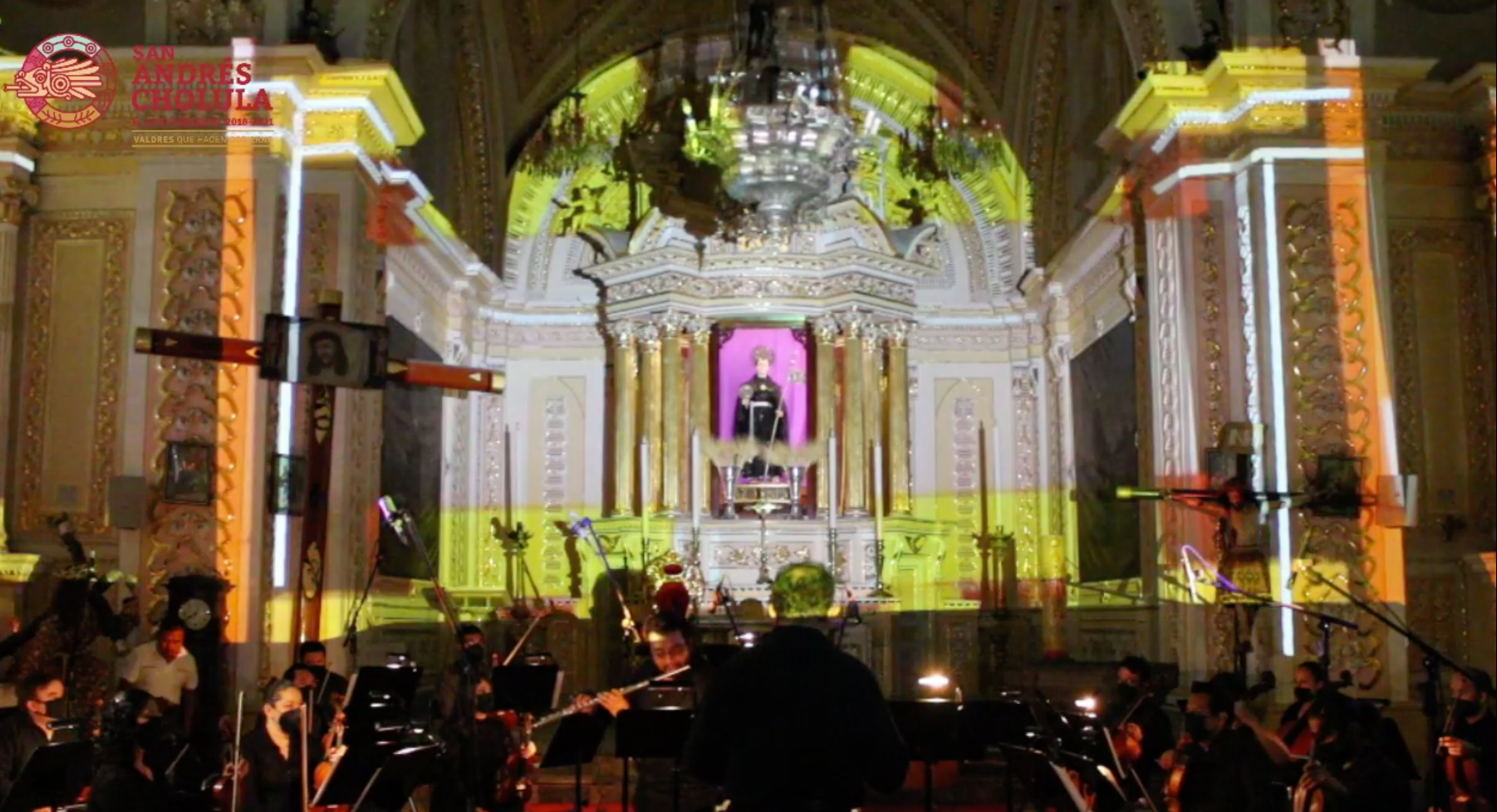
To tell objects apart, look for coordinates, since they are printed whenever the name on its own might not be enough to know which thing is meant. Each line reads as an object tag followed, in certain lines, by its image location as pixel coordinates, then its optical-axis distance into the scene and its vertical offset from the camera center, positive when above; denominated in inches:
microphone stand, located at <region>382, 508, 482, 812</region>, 295.1 -28.0
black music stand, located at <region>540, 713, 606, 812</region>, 300.4 -34.5
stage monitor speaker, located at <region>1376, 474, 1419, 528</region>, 425.1 +13.7
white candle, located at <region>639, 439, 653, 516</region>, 642.2 +31.2
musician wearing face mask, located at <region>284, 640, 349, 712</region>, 340.8 -26.3
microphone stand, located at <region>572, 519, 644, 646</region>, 396.6 -17.9
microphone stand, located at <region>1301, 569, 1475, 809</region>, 276.4 -25.1
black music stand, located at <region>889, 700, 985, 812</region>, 290.5 -31.1
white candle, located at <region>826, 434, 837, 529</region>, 638.5 +29.4
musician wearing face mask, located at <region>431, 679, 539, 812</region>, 323.9 -40.6
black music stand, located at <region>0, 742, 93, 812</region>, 257.6 -35.2
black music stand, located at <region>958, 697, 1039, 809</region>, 301.6 -31.9
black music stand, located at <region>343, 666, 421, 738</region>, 295.6 -27.8
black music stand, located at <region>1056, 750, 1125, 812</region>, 249.8 -35.2
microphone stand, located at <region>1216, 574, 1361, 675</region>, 373.2 -17.9
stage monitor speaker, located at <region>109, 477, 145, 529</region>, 428.5 +15.3
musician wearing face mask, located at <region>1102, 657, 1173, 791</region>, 354.0 -38.9
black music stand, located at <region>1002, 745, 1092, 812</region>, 240.4 -36.2
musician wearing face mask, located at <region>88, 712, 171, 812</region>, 263.7 -35.7
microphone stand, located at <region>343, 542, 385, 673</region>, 380.7 -19.5
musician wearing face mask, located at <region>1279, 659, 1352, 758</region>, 348.2 -32.8
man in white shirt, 386.3 -26.6
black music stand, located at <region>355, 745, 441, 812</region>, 270.4 -37.5
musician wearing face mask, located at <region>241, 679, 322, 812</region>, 294.5 -36.4
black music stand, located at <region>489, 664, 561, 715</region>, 333.7 -26.7
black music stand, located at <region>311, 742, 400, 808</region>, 271.3 -35.9
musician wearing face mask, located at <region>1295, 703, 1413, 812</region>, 279.4 -39.1
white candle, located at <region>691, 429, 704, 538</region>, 639.8 +30.7
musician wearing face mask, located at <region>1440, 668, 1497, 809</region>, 326.3 -35.5
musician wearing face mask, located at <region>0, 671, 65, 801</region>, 294.5 -30.6
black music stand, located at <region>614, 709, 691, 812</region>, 281.4 -30.7
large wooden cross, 396.2 +38.5
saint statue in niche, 669.9 +60.5
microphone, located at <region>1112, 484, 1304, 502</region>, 413.1 +15.6
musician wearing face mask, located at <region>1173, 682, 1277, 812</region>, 282.7 -37.0
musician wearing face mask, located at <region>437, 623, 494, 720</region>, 296.8 -21.4
